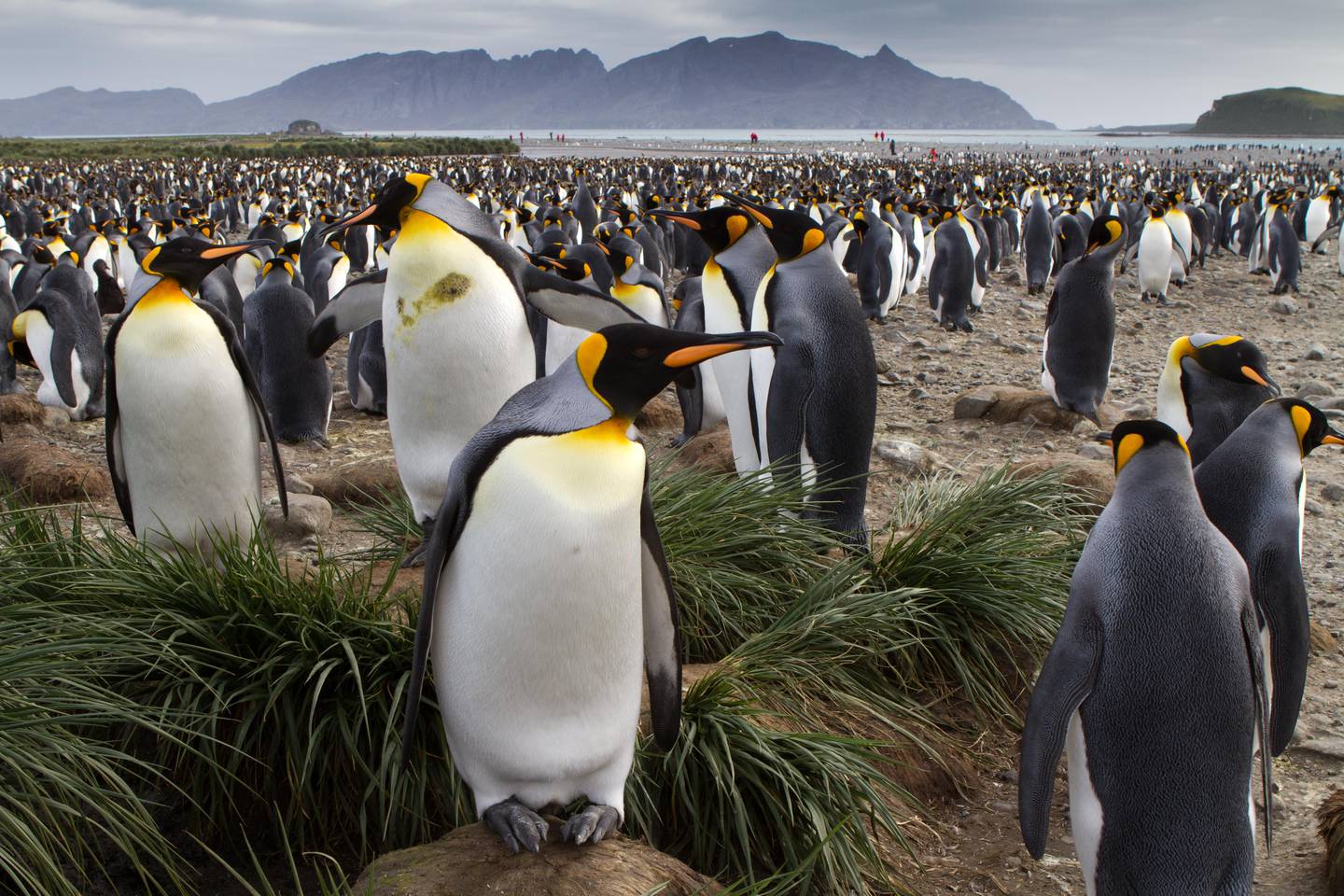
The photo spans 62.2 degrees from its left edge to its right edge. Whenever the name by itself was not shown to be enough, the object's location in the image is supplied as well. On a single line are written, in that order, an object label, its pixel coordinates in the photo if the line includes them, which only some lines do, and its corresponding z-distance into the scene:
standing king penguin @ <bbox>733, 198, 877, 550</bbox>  4.58
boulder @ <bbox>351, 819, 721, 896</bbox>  2.09
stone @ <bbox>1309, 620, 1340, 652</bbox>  4.24
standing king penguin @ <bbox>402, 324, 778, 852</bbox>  2.20
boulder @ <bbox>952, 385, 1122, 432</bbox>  7.23
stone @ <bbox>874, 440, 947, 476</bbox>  6.22
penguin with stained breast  3.77
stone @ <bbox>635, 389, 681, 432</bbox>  7.29
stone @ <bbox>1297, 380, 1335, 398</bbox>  8.03
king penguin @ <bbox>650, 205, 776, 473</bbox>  5.05
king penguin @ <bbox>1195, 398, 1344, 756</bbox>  2.96
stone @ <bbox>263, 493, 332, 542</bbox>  4.86
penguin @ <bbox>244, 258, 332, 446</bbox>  7.07
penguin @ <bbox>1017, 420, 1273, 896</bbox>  2.34
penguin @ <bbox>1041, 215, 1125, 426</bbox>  7.25
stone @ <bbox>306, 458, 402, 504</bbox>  5.50
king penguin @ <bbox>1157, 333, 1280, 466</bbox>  4.08
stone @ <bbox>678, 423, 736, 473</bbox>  5.73
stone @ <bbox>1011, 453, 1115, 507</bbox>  4.86
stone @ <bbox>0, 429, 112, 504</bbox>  5.41
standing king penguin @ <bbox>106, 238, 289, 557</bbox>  3.75
